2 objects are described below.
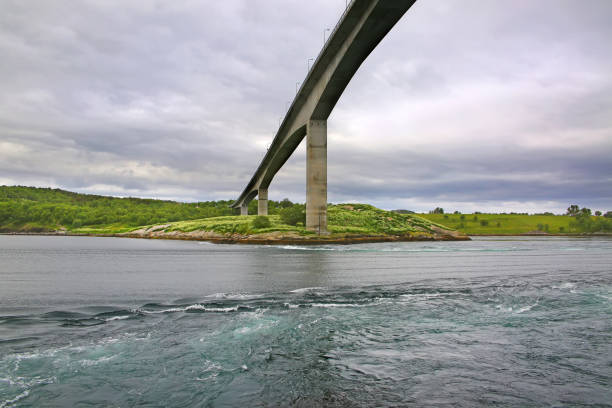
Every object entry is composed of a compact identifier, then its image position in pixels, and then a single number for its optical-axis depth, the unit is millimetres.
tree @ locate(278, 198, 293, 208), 181125
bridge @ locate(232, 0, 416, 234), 34969
